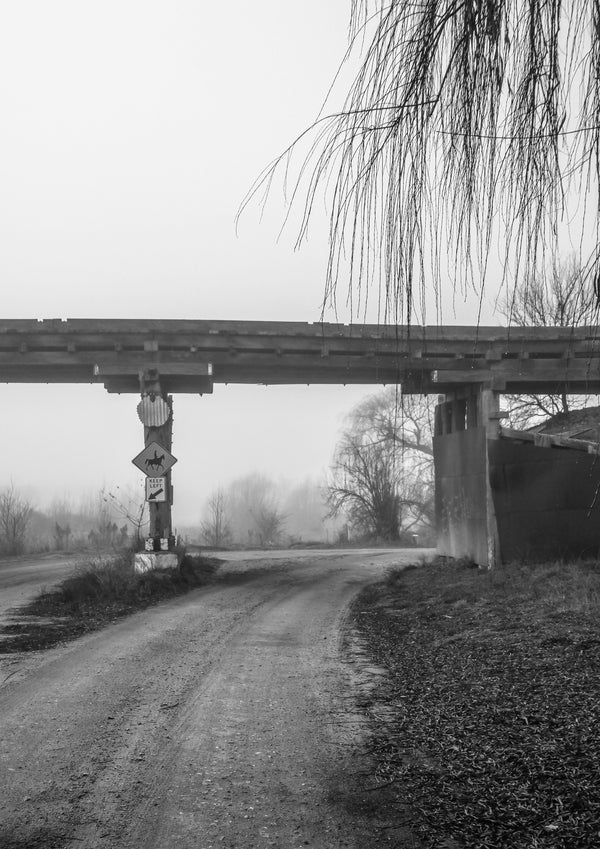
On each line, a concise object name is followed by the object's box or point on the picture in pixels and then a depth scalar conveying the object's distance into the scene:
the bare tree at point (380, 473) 35.00
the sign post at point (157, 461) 15.02
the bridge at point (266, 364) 14.75
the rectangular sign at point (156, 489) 15.05
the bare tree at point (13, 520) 26.36
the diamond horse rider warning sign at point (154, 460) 14.98
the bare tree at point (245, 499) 81.82
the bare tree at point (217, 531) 32.56
